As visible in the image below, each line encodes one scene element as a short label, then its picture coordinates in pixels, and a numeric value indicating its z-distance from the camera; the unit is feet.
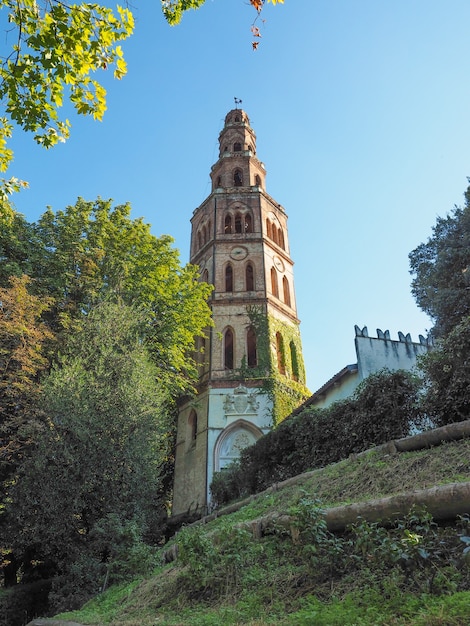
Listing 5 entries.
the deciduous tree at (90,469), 37.73
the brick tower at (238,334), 70.17
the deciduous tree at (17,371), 43.48
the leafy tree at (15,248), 53.47
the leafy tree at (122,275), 56.70
